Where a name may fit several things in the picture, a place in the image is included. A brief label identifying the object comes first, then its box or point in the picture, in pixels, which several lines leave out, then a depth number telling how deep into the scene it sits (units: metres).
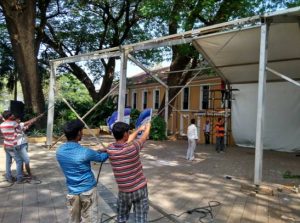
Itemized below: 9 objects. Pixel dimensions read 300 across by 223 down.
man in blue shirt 2.36
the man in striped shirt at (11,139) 4.64
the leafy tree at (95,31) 14.74
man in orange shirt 8.95
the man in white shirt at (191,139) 7.31
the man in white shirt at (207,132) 11.70
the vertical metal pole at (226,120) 10.25
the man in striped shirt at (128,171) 2.44
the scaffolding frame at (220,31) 4.83
